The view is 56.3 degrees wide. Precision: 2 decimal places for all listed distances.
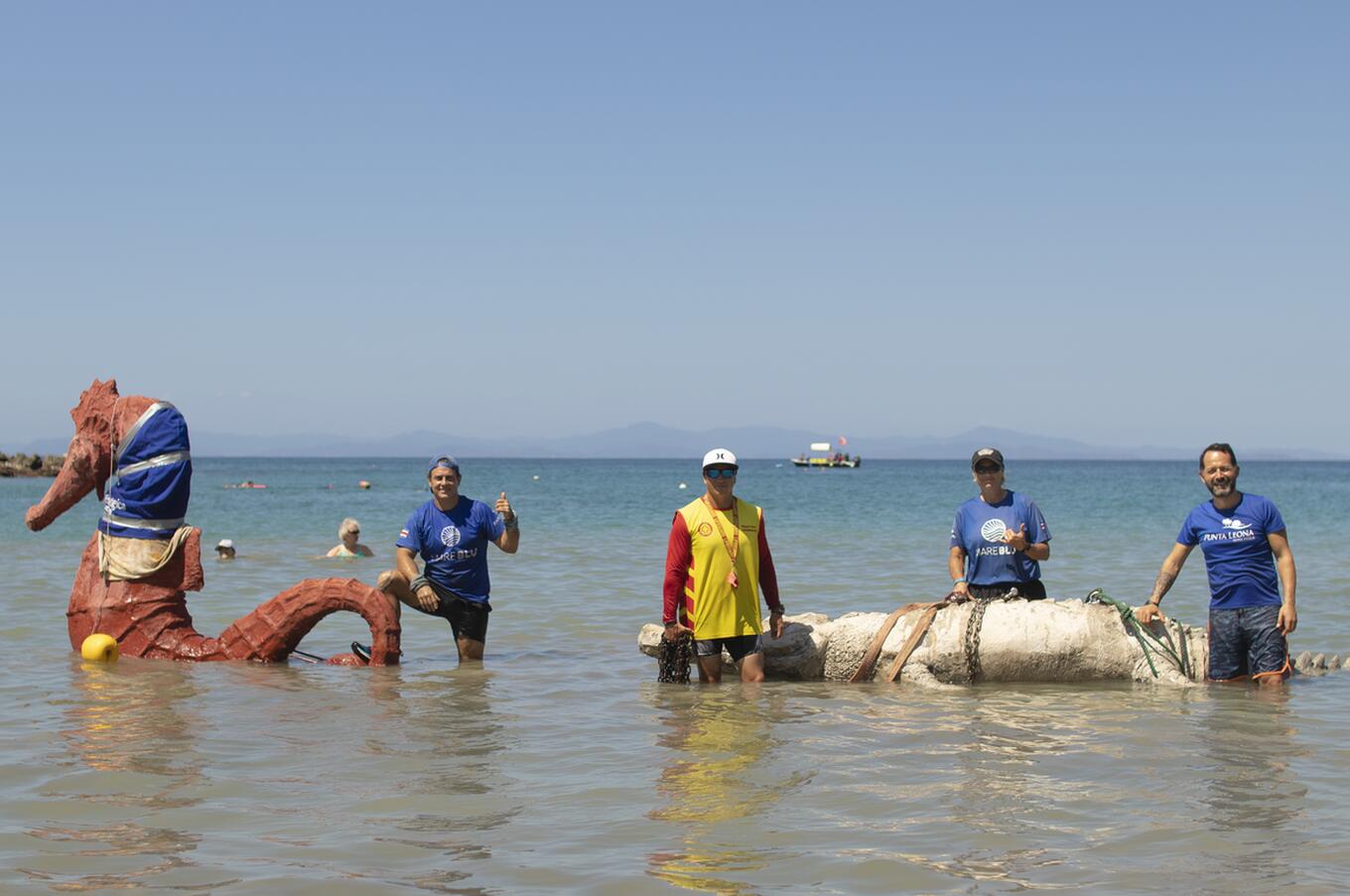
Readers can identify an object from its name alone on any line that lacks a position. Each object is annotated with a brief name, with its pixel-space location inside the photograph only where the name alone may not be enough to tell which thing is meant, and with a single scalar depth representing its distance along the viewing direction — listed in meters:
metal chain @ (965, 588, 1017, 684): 9.12
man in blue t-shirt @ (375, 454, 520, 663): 9.61
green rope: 9.16
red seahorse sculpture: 9.95
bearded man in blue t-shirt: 8.39
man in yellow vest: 8.33
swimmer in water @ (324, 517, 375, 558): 19.84
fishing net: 8.73
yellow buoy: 9.79
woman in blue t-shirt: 8.86
